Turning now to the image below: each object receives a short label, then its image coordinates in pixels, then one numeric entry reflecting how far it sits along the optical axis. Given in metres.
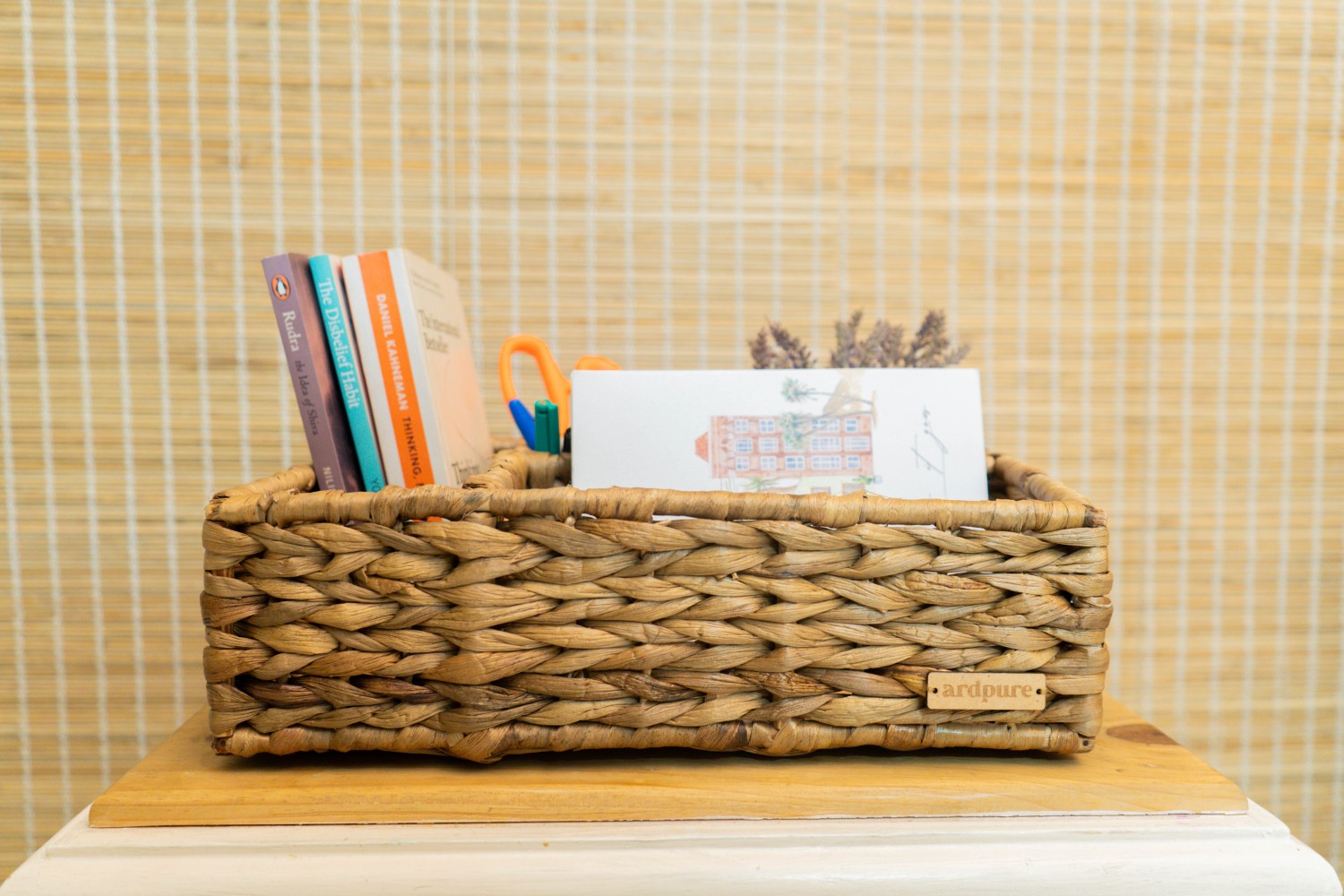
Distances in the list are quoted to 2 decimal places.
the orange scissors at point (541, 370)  0.77
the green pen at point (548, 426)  0.73
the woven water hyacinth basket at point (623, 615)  0.47
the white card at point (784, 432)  0.58
